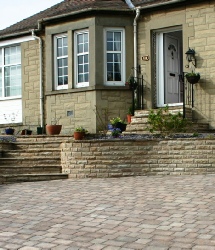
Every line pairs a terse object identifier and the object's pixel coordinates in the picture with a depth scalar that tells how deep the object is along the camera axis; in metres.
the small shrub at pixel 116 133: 11.30
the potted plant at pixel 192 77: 13.14
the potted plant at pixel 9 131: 16.02
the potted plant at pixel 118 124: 12.88
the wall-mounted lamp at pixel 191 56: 13.35
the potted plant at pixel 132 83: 14.22
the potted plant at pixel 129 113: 13.92
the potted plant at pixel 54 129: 14.19
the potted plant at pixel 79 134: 11.49
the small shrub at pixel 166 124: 11.71
